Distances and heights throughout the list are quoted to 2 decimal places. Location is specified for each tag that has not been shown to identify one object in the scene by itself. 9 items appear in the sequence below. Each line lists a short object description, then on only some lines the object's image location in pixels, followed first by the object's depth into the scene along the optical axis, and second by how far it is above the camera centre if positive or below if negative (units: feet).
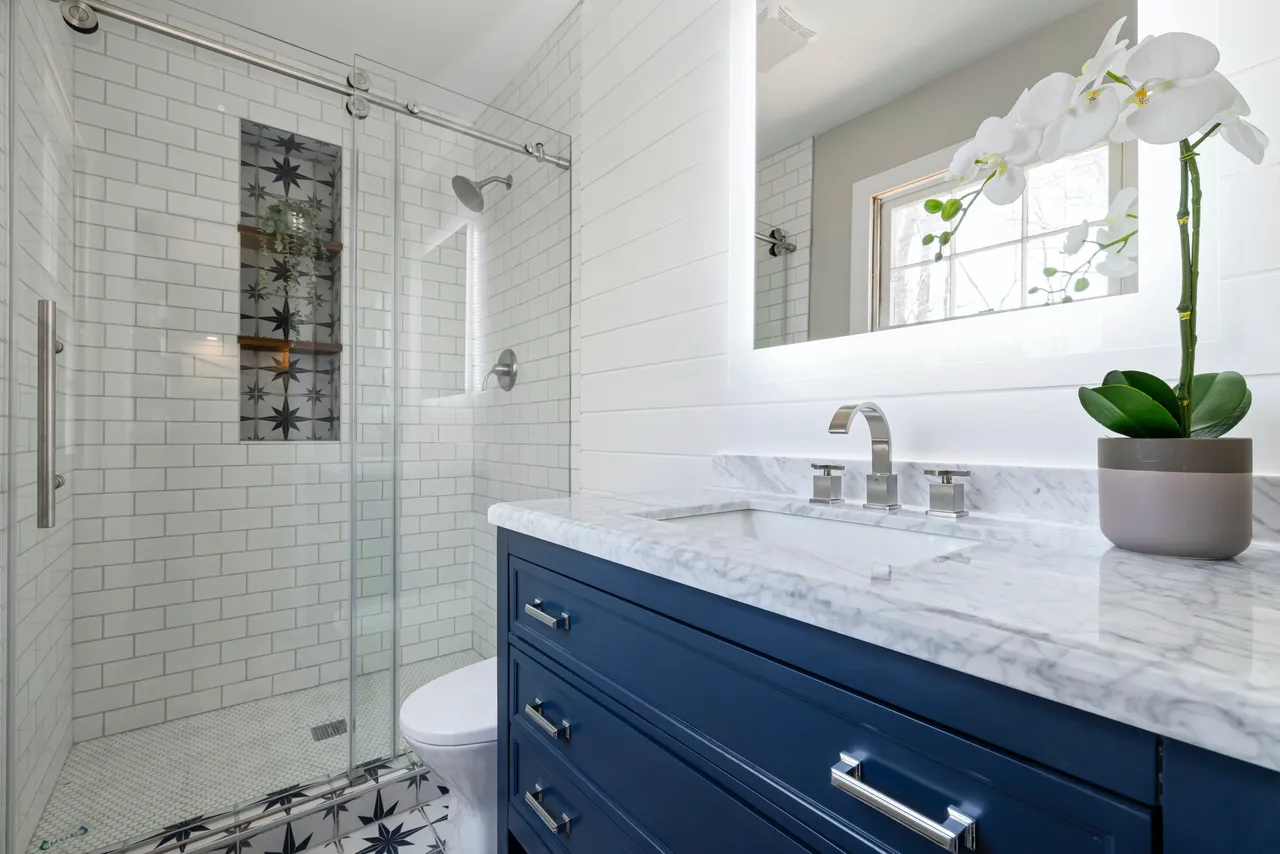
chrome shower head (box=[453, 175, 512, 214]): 7.50 +2.92
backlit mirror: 3.27 +1.77
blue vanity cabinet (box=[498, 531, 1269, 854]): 1.37 -0.98
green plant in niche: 7.79 +2.17
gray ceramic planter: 2.18 -0.25
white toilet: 4.64 -2.51
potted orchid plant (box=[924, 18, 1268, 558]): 2.19 +0.15
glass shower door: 5.51 -0.13
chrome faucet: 3.62 -0.24
